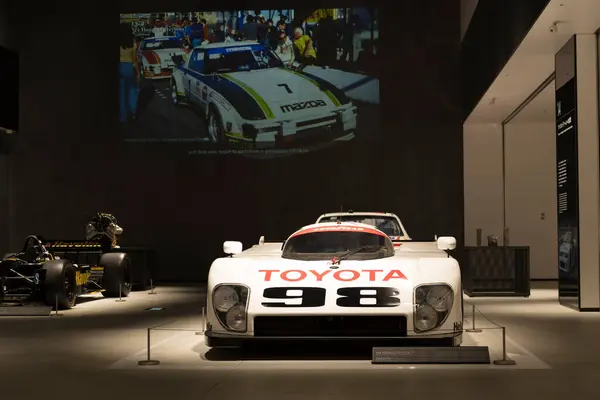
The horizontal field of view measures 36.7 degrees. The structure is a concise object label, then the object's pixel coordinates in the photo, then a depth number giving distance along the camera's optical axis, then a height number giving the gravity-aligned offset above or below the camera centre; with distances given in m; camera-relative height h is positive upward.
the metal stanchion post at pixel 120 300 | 12.55 -1.19
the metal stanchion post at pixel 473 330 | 8.00 -1.05
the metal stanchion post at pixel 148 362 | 6.04 -0.98
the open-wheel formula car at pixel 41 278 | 10.70 -0.75
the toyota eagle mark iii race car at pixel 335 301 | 6.03 -0.59
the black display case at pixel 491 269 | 13.77 -0.87
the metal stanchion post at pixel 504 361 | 5.88 -0.97
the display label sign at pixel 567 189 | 10.72 +0.27
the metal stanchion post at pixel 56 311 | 10.20 -1.08
